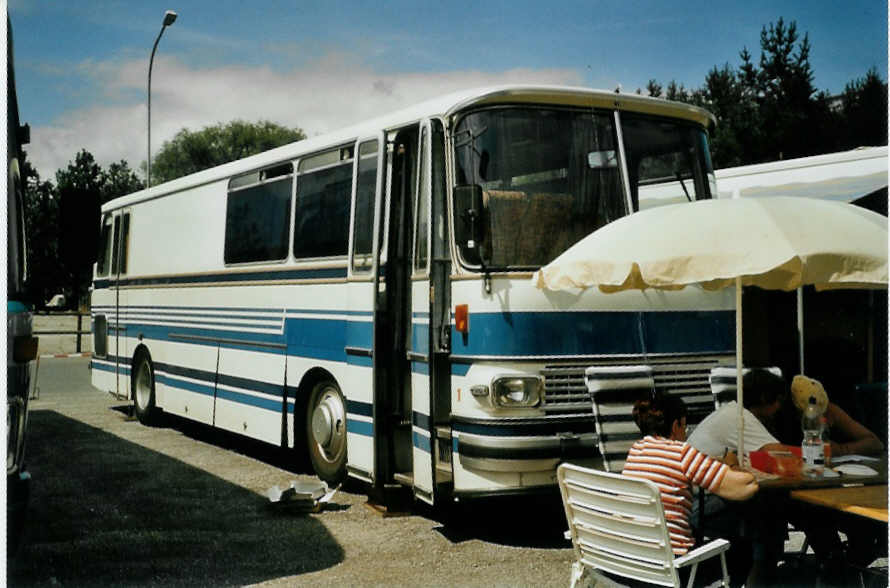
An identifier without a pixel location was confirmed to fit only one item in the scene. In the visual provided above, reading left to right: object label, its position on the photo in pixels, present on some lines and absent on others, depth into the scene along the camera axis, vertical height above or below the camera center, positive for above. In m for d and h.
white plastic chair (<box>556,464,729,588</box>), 4.46 -1.04
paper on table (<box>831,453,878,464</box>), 5.79 -0.92
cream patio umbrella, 5.06 +0.23
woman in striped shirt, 4.77 -0.81
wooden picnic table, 4.61 -0.95
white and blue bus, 6.98 -0.04
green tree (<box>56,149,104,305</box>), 7.10 +0.45
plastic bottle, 5.47 -0.83
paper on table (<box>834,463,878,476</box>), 5.38 -0.93
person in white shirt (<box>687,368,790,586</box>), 5.07 -1.15
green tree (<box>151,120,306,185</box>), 50.97 +7.94
